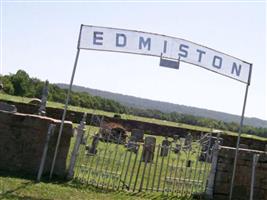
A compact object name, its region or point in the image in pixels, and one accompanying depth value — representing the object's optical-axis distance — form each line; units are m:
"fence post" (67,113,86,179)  11.81
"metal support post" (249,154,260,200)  10.50
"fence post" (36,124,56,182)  11.09
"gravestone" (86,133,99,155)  17.11
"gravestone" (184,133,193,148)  29.48
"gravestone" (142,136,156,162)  13.19
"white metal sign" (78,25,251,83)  11.75
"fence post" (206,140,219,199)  12.12
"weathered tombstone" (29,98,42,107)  33.84
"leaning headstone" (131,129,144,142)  27.90
